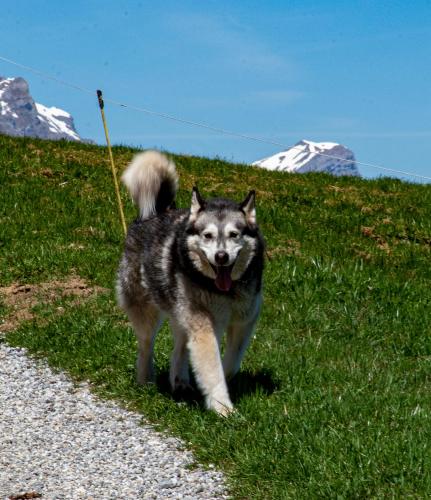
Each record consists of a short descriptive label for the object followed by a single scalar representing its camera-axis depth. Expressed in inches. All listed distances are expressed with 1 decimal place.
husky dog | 269.3
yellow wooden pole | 436.1
